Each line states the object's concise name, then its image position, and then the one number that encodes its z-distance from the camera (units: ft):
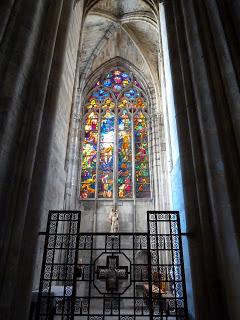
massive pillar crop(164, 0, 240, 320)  12.28
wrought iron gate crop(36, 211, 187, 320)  13.91
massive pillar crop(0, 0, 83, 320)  12.59
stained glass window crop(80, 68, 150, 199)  44.57
